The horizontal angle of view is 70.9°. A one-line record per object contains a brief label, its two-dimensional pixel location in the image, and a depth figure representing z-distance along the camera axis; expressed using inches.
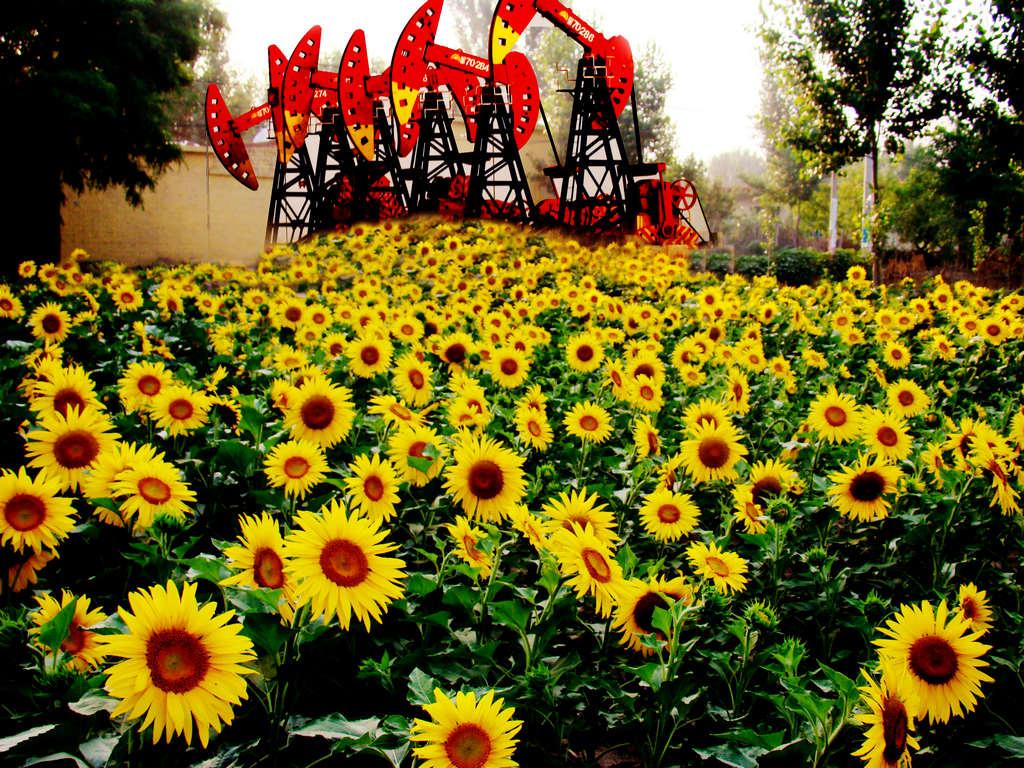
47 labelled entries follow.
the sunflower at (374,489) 78.5
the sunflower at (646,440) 111.3
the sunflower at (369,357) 135.6
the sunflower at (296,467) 83.1
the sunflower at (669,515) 93.0
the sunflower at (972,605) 73.1
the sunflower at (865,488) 96.9
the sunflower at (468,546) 70.5
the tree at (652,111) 1638.8
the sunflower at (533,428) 110.2
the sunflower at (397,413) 97.0
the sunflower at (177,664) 43.6
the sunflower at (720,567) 79.1
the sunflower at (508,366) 147.0
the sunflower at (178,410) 99.7
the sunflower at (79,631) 58.1
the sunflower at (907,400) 140.0
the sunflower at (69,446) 74.7
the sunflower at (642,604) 65.5
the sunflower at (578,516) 72.8
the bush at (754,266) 721.6
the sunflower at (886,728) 48.2
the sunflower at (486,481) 80.2
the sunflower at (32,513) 63.1
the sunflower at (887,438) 111.6
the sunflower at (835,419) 121.4
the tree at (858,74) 589.3
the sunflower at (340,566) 53.2
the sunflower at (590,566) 62.8
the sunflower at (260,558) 57.5
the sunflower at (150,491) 68.9
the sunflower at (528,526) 67.2
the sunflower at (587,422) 117.5
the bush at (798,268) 768.3
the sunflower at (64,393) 88.4
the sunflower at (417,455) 85.7
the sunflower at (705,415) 110.6
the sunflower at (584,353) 165.3
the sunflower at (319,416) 94.3
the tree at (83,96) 491.5
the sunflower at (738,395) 134.3
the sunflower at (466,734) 45.1
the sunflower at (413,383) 121.9
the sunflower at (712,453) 105.4
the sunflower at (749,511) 96.3
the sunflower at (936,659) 56.5
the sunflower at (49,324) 156.3
